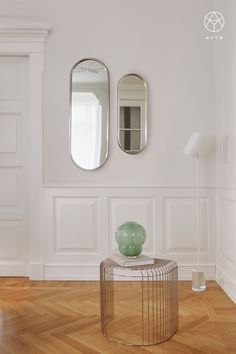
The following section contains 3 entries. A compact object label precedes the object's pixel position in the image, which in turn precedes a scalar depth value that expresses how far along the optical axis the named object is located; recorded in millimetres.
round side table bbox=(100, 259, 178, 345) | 2420
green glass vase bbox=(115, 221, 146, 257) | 2477
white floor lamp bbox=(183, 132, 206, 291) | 3525
